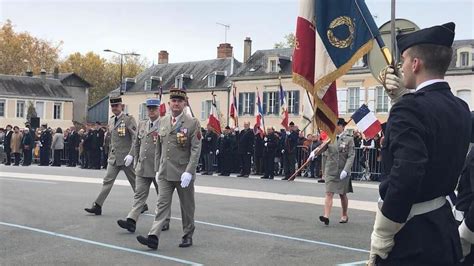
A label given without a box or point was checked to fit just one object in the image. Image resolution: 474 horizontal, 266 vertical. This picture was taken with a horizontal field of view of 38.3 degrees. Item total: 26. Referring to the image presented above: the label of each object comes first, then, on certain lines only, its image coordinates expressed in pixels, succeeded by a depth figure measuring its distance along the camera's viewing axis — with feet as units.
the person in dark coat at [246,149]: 84.69
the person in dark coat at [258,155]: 85.25
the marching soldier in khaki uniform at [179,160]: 30.53
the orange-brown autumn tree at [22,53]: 297.94
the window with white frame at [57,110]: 266.16
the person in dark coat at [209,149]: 89.45
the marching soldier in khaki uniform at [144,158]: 33.63
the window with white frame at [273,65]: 194.90
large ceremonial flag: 21.62
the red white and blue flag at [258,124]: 86.78
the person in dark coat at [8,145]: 107.76
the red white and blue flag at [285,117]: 94.73
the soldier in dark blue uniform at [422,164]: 12.25
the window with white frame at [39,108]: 261.03
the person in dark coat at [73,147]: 107.14
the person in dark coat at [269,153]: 82.17
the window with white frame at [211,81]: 212.64
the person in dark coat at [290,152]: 81.66
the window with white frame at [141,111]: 230.07
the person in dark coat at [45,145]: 108.99
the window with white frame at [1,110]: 253.24
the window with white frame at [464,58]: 151.74
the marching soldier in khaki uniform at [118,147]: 40.34
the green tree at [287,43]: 265.65
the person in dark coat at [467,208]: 15.84
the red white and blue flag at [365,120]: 50.61
